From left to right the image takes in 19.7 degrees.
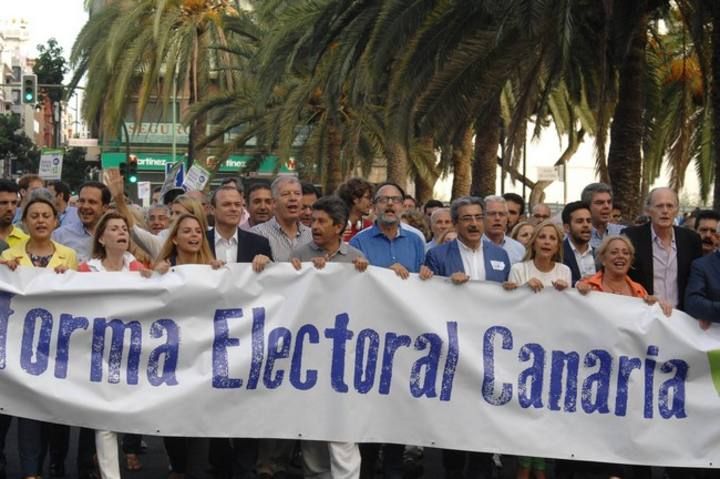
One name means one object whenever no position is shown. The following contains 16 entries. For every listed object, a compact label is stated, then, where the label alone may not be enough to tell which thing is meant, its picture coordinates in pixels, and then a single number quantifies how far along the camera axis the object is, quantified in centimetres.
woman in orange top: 1162
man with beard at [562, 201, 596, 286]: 1343
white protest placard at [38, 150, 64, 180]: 3808
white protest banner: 1134
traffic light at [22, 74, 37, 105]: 4644
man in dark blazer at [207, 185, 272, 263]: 1216
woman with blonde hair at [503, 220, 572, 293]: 1208
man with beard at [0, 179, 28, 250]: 1293
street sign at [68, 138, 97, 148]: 6911
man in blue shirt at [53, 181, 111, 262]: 1408
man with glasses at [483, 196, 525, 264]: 1411
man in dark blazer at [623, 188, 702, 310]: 1254
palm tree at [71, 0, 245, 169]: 4103
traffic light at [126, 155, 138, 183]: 5875
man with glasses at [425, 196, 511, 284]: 1255
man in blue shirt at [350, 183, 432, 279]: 1326
